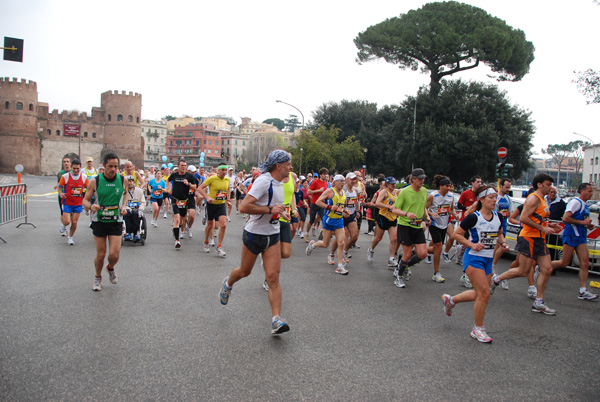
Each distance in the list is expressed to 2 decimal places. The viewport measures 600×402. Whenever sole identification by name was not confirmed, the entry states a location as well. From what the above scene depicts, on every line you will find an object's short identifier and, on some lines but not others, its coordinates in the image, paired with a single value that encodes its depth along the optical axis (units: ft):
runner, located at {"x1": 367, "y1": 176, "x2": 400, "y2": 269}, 28.50
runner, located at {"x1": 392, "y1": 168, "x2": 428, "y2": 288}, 23.71
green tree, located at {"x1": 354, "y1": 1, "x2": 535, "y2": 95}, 114.73
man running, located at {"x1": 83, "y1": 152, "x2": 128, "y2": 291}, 20.17
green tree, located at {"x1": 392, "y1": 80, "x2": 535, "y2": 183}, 111.96
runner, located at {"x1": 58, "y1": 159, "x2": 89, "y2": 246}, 32.76
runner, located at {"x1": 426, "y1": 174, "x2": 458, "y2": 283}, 26.21
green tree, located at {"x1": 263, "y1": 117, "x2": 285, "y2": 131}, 617.78
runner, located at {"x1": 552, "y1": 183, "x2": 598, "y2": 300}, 21.99
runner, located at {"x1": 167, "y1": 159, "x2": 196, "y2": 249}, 33.78
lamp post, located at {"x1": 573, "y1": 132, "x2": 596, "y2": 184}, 227.36
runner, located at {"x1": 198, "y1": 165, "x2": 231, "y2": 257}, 30.60
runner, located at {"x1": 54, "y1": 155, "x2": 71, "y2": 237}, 34.58
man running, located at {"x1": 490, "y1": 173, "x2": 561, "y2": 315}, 19.76
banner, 268.00
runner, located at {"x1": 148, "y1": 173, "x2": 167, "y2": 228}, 48.42
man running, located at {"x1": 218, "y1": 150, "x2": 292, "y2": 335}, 15.42
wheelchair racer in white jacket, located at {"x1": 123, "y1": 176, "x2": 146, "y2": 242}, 33.22
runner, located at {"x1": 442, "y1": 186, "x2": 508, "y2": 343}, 15.97
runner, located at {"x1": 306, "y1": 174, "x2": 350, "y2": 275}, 26.95
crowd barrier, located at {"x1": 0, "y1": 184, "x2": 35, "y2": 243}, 36.35
